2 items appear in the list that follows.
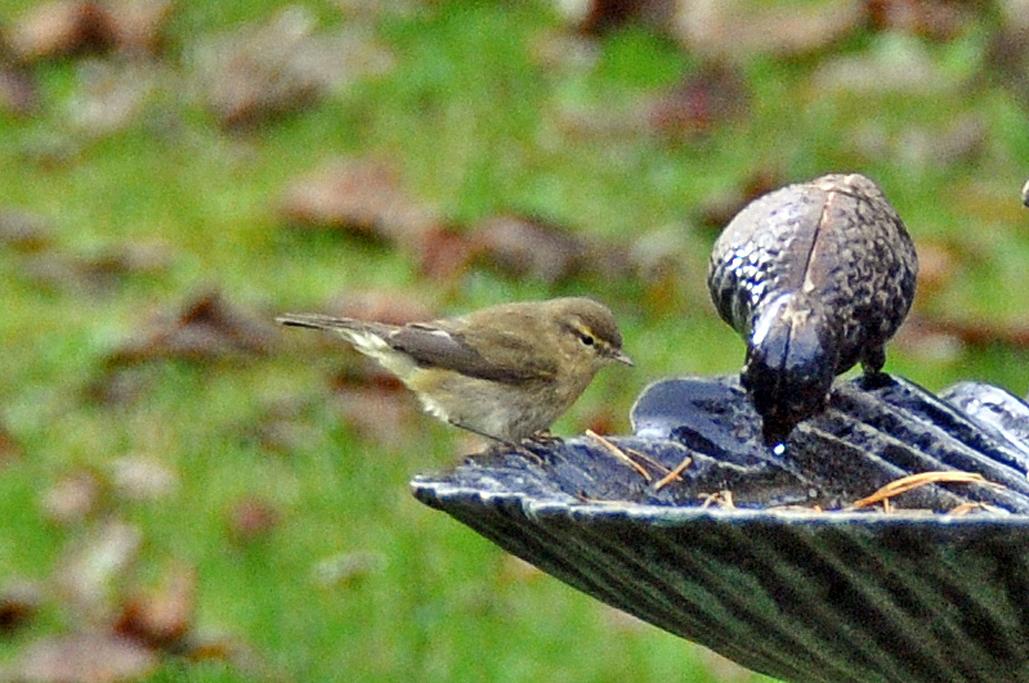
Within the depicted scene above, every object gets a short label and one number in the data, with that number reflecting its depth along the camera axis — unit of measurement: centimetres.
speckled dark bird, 625
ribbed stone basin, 528
